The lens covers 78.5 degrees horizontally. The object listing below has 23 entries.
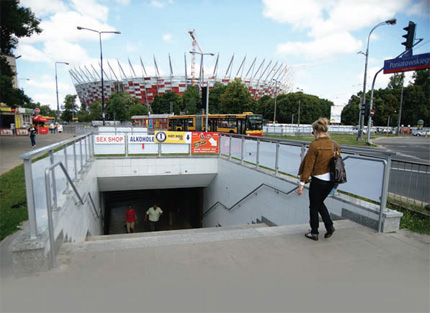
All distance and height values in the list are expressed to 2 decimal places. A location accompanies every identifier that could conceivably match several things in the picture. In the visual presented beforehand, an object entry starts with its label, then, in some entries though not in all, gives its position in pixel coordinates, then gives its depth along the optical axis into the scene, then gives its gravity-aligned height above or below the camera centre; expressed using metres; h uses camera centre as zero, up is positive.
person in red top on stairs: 11.56 -4.29
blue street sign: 11.85 +2.94
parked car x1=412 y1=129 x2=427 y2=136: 51.56 -1.41
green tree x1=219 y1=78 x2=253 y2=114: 49.09 +4.39
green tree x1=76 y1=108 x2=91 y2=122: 82.28 +0.62
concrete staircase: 3.39 -1.67
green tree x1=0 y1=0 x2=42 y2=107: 14.62 +5.05
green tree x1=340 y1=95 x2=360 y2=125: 69.75 +3.08
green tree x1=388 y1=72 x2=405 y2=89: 74.62 +12.41
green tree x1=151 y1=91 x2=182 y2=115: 71.88 +4.77
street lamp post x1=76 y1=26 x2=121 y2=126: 25.78 +8.52
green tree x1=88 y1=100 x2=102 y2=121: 70.82 +2.17
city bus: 25.75 -0.18
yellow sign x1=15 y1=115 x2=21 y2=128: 34.27 -0.56
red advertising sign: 12.46 -1.04
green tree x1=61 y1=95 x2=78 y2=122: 104.29 +4.79
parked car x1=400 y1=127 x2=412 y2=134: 59.27 -1.21
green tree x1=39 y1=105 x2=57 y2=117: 133.00 +3.22
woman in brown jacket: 3.69 -0.69
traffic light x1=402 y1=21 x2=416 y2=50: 11.20 +3.86
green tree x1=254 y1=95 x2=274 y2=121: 72.29 +4.14
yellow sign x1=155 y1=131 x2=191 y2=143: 12.06 -0.76
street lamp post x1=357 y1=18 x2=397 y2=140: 18.91 +3.44
